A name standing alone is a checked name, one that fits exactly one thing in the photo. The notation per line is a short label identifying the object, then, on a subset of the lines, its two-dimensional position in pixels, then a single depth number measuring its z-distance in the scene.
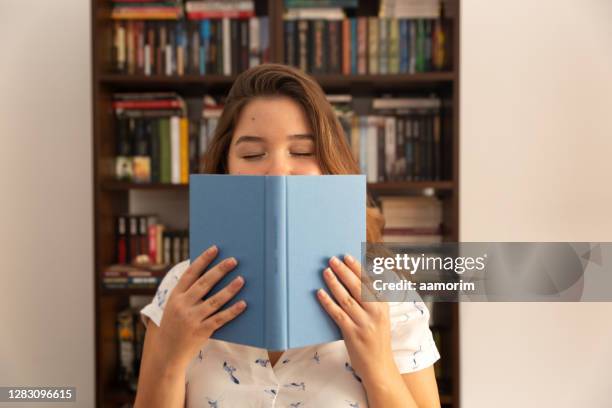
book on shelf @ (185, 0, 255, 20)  1.82
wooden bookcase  1.71
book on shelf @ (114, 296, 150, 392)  1.89
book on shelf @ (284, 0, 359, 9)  1.77
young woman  0.82
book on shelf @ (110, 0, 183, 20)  1.82
